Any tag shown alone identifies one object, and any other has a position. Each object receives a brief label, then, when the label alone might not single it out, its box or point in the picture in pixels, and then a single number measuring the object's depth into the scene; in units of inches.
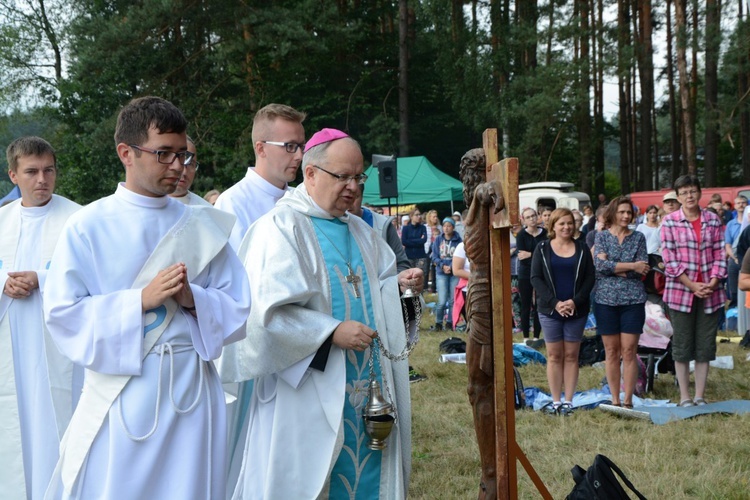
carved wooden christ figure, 152.7
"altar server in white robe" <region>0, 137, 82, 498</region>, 181.3
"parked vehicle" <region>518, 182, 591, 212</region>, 1016.9
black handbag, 159.0
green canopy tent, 914.1
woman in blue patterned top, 302.7
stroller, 346.3
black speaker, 491.5
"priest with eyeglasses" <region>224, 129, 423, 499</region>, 143.6
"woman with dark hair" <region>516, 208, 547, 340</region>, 464.8
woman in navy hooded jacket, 304.5
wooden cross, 140.1
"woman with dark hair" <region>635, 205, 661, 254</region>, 490.6
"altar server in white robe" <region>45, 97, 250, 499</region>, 121.1
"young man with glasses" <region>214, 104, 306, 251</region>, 190.9
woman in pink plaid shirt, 298.0
